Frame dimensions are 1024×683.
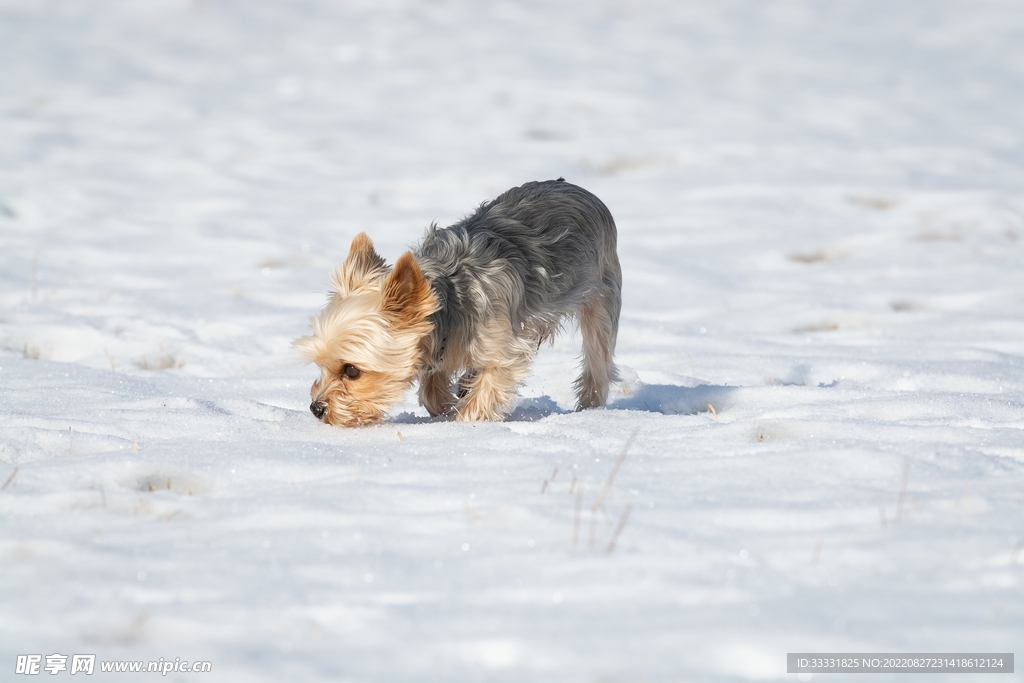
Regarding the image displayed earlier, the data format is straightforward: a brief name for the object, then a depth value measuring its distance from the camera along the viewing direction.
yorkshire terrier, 8.21
